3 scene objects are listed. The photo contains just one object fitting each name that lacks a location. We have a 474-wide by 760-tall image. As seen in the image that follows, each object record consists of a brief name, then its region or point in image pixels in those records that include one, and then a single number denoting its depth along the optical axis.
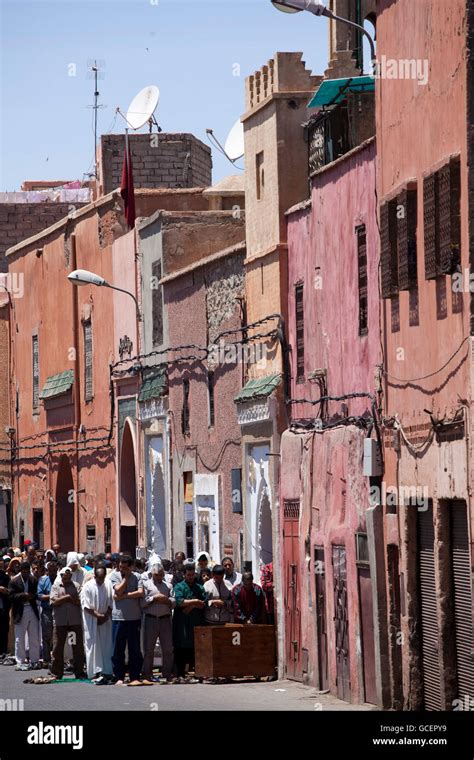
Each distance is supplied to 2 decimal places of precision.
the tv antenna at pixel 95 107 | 52.83
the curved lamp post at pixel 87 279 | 35.06
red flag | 35.97
